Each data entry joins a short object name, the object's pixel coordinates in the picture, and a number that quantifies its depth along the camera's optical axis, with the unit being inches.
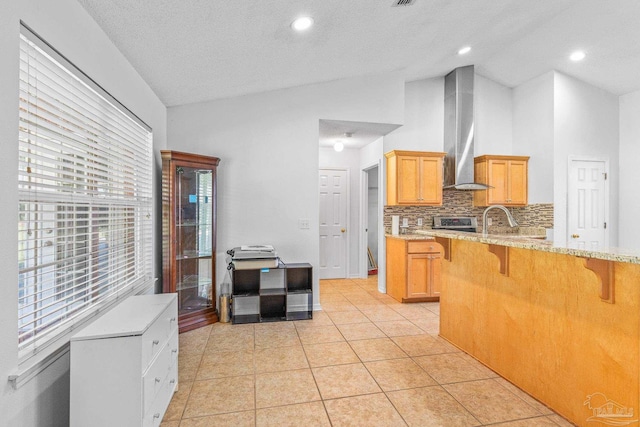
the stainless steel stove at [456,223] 204.2
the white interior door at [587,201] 197.9
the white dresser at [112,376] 60.9
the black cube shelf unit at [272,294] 149.2
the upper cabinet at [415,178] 188.2
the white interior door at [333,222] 241.4
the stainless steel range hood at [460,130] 197.6
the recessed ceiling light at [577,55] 176.4
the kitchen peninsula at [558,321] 66.6
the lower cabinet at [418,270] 178.4
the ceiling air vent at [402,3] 101.7
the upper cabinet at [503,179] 203.5
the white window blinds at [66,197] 59.8
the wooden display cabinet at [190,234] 132.0
